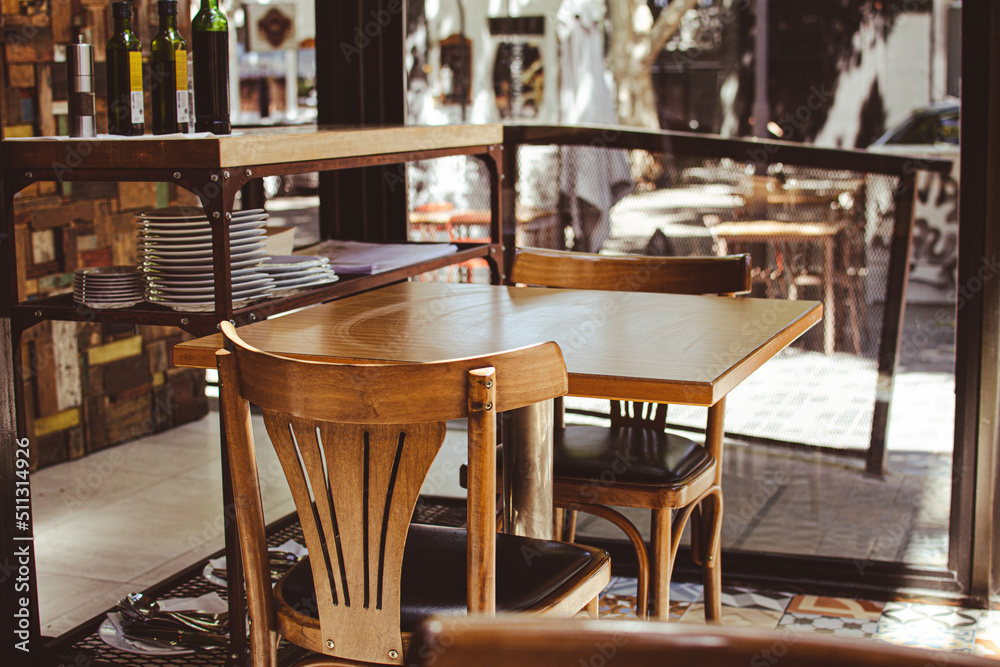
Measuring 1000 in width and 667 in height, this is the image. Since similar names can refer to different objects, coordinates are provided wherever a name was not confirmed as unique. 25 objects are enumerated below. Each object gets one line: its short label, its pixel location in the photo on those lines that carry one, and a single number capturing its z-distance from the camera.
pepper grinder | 2.02
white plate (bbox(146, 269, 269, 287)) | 1.99
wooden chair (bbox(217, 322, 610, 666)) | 1.32
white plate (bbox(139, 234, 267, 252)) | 1.99
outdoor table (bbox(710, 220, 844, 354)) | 2.92
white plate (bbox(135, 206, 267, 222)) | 2.00
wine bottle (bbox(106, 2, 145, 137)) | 2.05
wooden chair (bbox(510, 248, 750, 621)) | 2.04
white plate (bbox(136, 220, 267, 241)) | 2.00
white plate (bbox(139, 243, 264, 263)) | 2.00
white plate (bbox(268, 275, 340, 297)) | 2.10
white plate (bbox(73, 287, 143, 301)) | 2.00
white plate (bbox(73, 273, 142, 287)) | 2.00
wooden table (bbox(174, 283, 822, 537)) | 1.55
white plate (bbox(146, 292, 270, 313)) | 1.94
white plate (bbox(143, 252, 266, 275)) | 1.99
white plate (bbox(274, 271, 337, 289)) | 2.14
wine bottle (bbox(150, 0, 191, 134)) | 2.09
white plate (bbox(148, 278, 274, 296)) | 1.97
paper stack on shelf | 2.45
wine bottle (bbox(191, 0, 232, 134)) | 2.12
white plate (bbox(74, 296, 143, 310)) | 1.99
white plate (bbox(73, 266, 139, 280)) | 2.00
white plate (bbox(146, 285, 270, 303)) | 1.97
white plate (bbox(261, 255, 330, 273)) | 2.13
